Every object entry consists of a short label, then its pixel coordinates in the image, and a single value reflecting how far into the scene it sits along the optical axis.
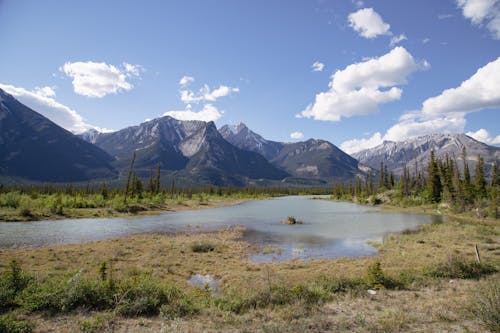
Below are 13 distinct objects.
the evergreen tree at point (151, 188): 125.09
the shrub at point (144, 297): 11.02
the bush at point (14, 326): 8.72
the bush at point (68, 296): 11.01
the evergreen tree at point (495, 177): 89.81
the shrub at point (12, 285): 10.97
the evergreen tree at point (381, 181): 158.73
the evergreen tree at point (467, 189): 71.19
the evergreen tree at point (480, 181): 78.28
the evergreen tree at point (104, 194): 91.94
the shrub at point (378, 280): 15.23
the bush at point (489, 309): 8.93
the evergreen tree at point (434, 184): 89.38
